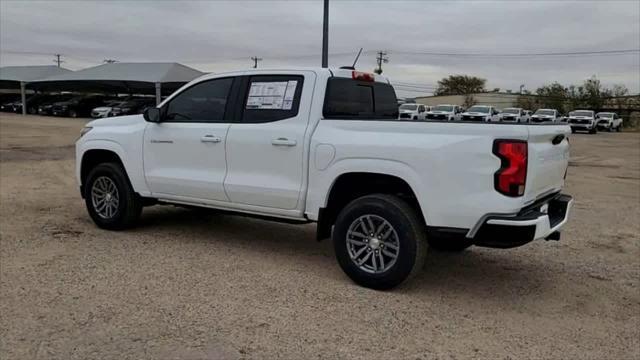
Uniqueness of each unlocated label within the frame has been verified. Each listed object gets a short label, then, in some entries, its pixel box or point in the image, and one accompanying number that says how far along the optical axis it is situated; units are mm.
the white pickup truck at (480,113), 41844
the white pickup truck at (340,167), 4441
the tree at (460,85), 97375
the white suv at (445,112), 43369
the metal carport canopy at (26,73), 58031
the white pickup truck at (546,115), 43800
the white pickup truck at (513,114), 44000
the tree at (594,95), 70562
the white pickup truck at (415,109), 44034
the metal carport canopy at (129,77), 47625
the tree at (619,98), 68938
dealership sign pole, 22625
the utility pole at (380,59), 84950
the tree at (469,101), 79650
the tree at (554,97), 71125
